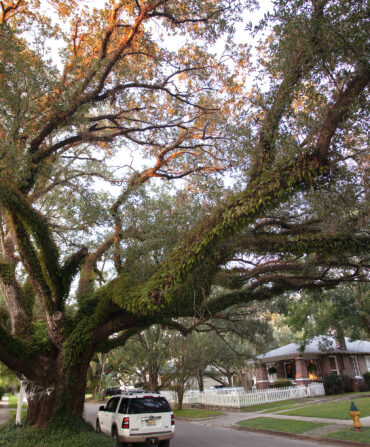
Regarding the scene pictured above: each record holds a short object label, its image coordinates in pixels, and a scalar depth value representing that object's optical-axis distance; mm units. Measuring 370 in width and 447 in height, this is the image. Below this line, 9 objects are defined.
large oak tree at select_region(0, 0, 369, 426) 6285
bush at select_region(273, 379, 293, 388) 27250
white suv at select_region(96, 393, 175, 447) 9250
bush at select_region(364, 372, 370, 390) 26812
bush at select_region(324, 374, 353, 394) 24922
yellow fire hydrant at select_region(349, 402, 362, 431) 10711
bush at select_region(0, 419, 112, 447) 7469
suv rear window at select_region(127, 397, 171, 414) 9633
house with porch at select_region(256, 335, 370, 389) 26391
